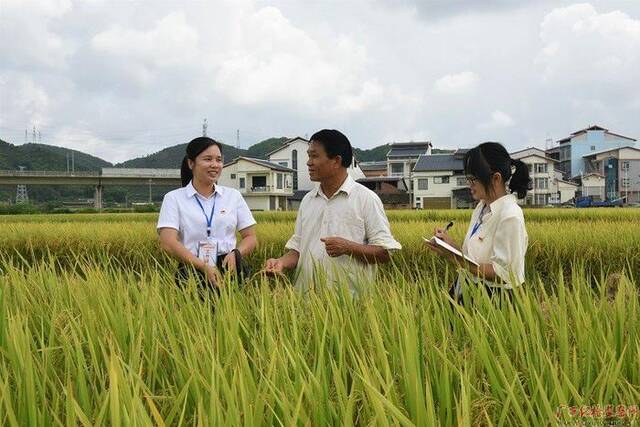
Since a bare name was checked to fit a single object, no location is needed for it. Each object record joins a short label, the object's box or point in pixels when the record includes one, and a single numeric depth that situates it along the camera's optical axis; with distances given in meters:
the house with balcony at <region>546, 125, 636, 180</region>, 55.97
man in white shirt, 2.71
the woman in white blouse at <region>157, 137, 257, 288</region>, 2.80
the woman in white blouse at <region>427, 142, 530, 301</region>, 2.18
